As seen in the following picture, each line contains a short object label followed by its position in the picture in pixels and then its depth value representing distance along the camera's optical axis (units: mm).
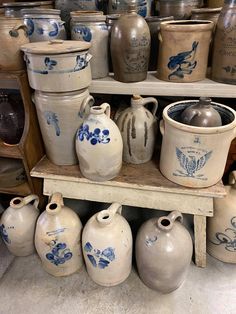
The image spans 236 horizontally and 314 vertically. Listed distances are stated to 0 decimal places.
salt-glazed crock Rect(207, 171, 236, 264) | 875
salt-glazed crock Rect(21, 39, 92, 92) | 729
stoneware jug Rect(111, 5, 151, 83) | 794
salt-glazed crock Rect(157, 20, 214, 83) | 795
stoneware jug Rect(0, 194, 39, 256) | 921
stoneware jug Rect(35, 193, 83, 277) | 844
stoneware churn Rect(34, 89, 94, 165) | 812
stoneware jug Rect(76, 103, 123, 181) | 786
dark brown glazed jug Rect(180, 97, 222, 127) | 770
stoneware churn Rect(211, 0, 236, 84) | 763
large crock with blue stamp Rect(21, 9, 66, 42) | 846
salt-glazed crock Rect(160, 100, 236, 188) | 739
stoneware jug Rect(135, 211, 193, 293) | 783
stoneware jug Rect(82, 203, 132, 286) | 803
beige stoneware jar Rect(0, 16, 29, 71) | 767
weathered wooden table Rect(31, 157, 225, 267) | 839
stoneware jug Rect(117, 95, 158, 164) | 873
